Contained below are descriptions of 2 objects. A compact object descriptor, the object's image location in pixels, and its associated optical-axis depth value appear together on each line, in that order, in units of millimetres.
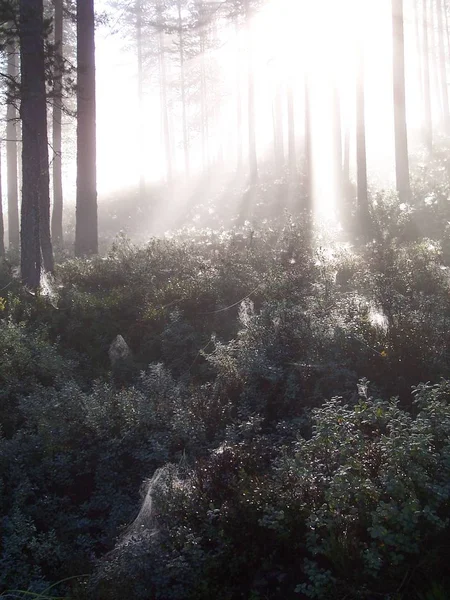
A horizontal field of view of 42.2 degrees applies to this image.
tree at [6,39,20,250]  24406
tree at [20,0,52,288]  12000
